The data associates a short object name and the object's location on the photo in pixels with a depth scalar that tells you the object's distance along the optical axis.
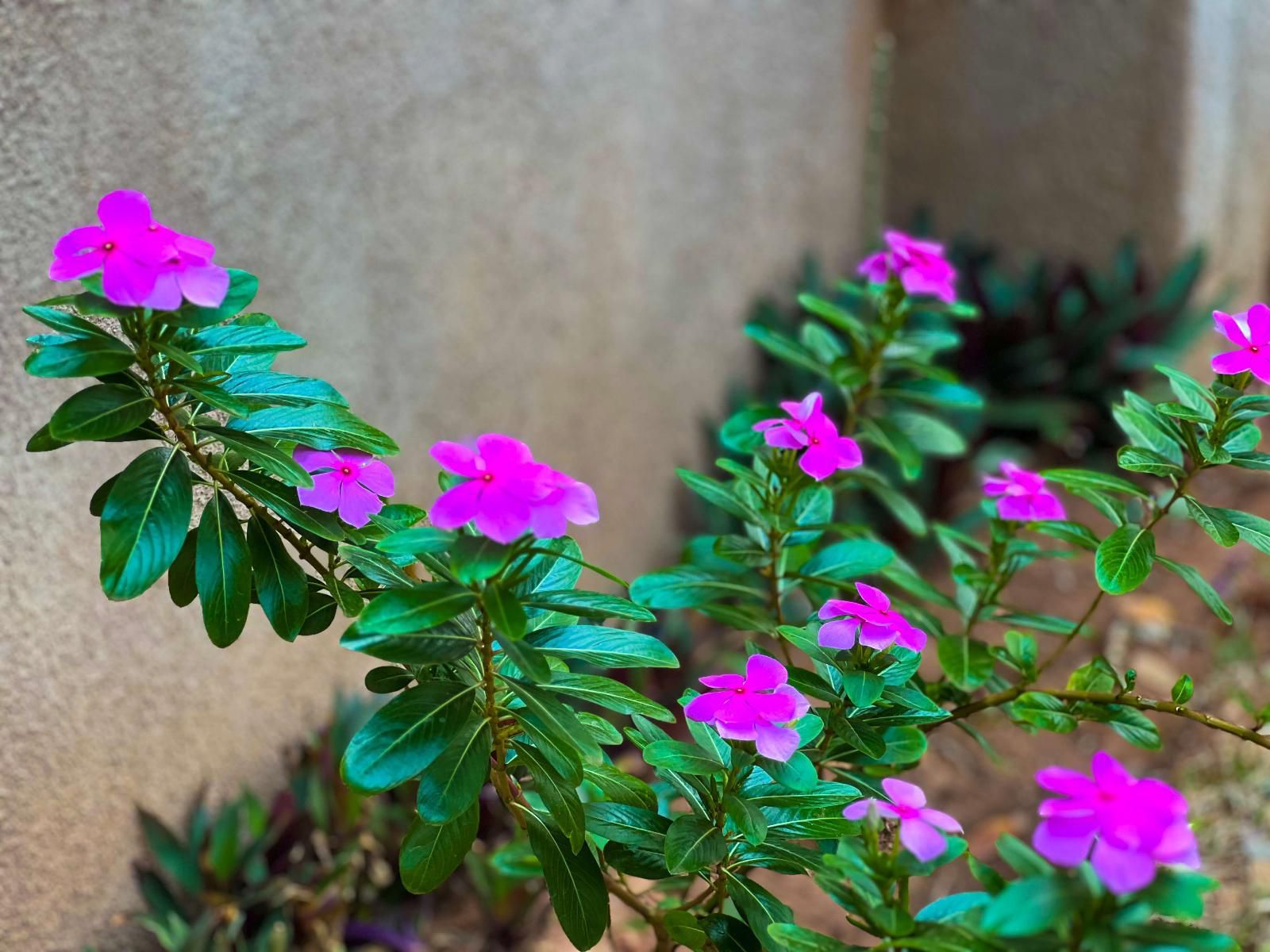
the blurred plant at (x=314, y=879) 1.71
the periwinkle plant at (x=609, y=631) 0.83
